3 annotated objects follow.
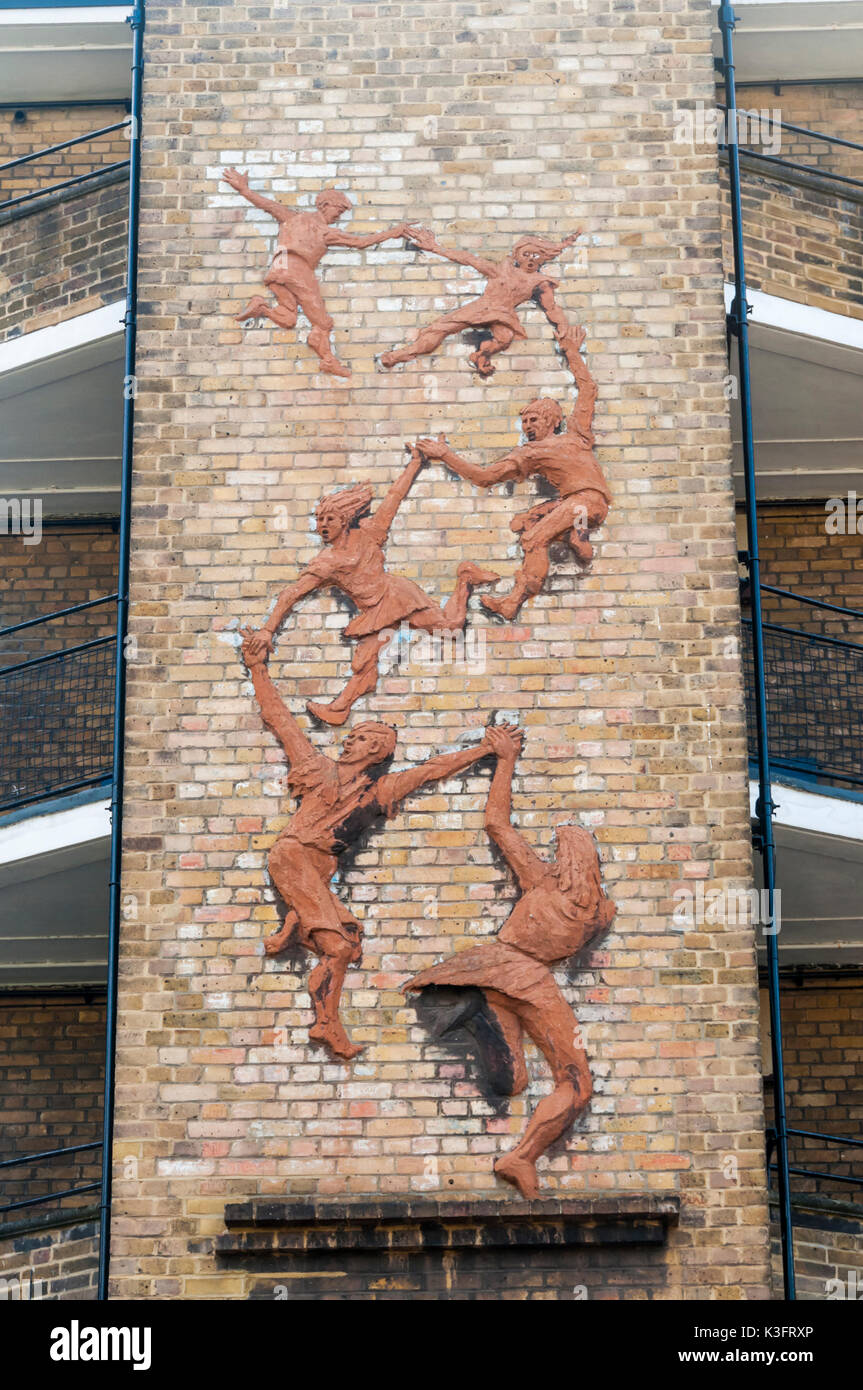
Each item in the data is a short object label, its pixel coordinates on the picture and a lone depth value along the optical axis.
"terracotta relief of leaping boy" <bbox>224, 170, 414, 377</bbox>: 9.59
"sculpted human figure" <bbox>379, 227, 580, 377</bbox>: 9.52
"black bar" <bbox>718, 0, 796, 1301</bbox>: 8.52
